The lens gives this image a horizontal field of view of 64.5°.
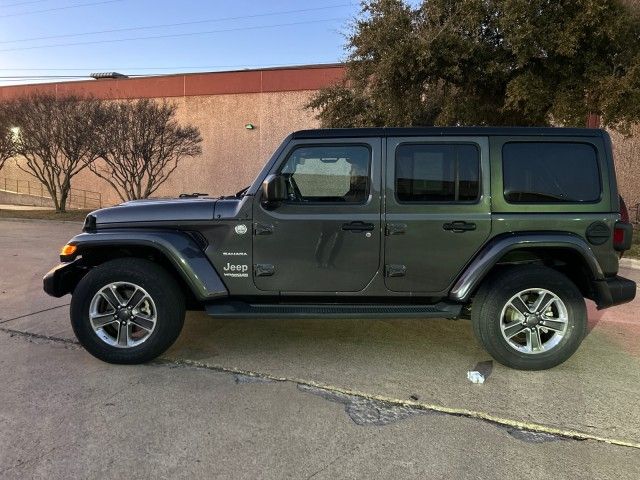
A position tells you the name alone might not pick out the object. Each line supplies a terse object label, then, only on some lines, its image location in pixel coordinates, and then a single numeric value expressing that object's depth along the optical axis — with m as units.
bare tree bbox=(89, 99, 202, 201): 19.94
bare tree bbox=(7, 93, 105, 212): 20.12
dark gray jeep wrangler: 4.12
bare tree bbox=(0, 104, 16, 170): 21.65
